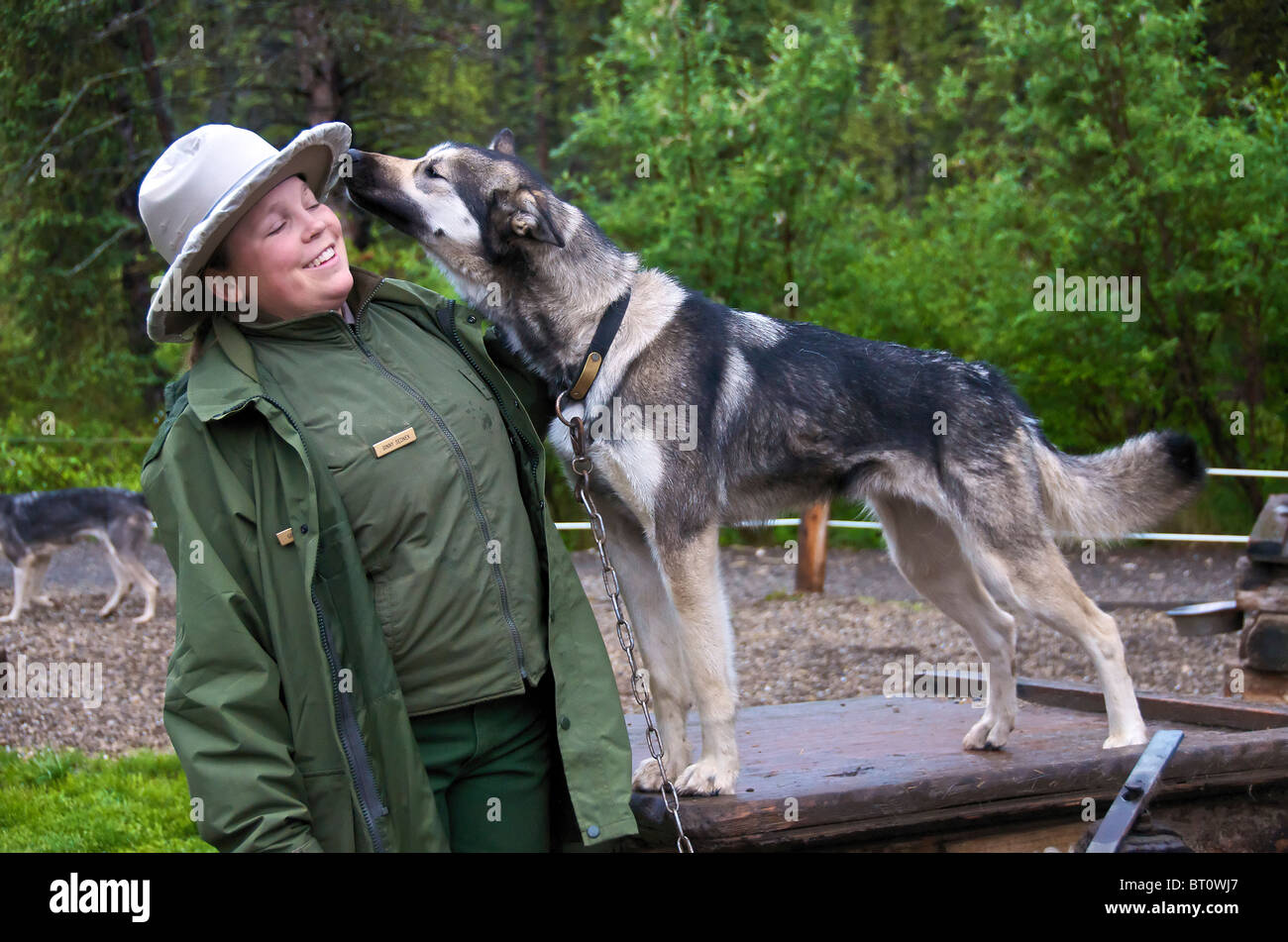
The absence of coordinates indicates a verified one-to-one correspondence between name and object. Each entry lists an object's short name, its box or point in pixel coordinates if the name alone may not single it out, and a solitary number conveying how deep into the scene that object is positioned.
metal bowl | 6.39
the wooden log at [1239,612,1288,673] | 5.99
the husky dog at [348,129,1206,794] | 3.36
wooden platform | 3.27
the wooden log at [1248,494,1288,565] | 6.00
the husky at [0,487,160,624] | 9.67
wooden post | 10.30
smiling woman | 2.44
